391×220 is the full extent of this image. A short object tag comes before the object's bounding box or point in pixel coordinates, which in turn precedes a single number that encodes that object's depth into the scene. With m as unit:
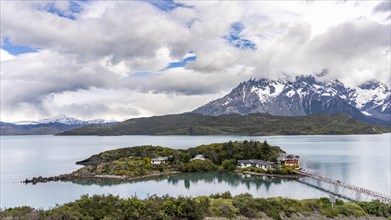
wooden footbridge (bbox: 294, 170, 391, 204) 57.60
